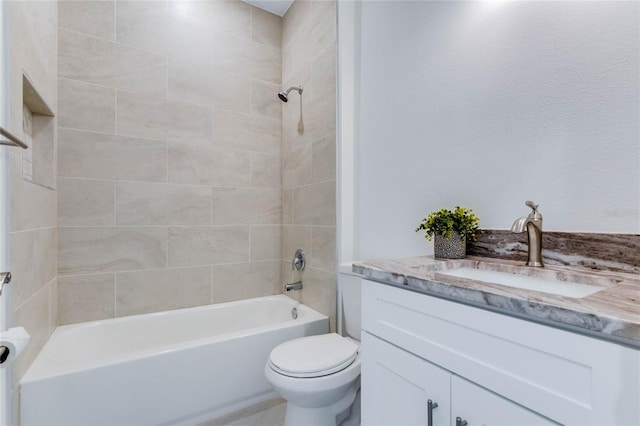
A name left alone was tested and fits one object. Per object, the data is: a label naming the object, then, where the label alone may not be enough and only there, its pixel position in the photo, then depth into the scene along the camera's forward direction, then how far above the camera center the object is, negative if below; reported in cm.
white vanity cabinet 51 -32
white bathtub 123 -73
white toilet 127 -69
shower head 220 +89
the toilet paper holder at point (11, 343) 83 -35
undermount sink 82 -20
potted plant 117 -6
